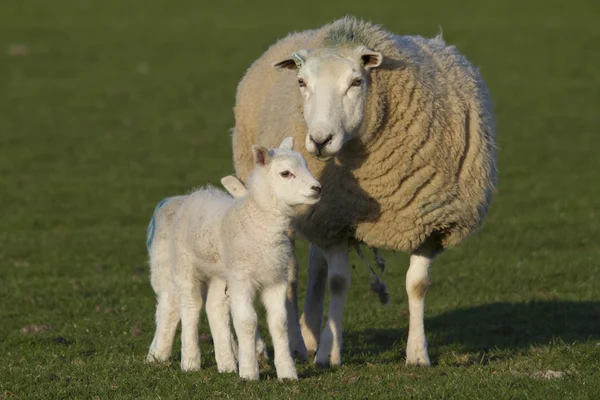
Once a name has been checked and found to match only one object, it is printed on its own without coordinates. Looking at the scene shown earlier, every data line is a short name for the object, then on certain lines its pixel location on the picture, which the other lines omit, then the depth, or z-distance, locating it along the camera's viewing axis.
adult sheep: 15.92
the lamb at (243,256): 13.90
